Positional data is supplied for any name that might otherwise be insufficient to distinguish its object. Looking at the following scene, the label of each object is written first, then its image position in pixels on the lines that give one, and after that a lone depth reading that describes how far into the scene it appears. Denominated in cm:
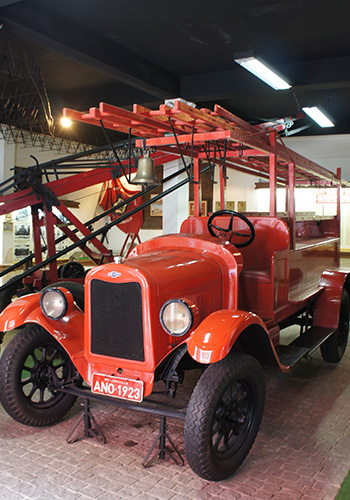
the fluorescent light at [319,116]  811
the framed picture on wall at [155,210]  1440
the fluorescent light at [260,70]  564
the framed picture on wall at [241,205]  1153
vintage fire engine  262
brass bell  350
